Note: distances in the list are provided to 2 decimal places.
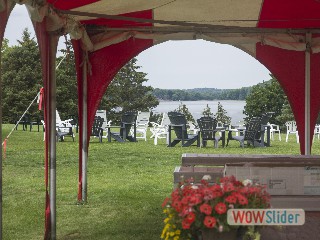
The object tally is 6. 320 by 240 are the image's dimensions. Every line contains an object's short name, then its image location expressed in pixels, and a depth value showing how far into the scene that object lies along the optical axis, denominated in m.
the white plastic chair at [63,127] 16.25
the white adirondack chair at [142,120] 18.12
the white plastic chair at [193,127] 16.16
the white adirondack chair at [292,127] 17.57
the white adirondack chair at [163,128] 15.84
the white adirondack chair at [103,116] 16.47
